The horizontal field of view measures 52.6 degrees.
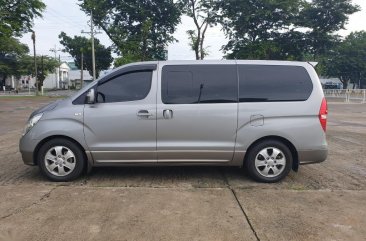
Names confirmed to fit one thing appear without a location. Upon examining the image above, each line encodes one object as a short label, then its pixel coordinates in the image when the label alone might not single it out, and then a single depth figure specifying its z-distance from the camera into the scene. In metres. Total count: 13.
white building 99.94
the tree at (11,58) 66.81
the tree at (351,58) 64.50
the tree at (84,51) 63.93
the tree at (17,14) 23.16
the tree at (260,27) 40.12
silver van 5.69
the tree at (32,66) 70.00
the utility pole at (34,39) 50.06
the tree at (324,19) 41.94
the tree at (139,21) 39.34
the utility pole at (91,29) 39.86
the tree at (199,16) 38.03
